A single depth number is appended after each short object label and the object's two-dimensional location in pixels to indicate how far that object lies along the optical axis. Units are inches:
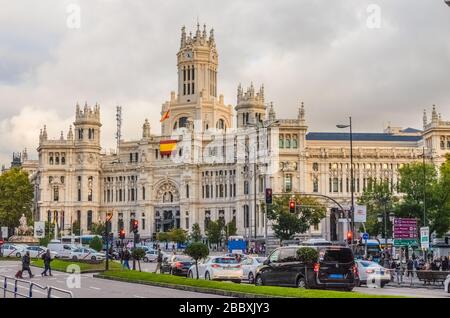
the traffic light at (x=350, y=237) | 2291.6
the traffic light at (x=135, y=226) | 2172.7
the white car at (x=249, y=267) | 1819.5
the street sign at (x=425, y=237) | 2004.2
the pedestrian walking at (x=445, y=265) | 2118.6
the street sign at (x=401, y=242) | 2036.2
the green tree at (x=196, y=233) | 4819.9
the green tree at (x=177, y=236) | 4874.5
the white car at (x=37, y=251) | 3191.7
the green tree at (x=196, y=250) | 1753.2
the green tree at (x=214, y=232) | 4877.0
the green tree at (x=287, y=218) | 3964.1
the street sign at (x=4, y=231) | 3586.9
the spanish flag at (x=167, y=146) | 5831.7
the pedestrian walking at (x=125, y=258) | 2277.1
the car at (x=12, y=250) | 3361.2
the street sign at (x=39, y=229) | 3435.0
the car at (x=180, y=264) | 2036.2
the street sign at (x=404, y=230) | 2016.5
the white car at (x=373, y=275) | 1776.6
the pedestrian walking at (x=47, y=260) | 2004.2
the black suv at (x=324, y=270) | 1346.0
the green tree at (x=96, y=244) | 3644.2
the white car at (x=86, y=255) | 2967.5
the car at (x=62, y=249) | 3159.5
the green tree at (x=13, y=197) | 5438.0
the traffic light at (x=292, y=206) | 2294.3
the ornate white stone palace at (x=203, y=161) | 5118.1
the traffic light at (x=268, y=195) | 2295.8
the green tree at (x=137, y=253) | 2154.3
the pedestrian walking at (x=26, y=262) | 1859.0
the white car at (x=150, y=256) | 3307.1
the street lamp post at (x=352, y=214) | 2305.2
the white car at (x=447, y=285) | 1530.5
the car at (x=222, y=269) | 1721.2
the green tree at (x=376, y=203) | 3584.6
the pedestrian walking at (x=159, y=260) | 2179.9
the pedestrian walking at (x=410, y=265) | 2245.8
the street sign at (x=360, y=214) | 2413.9
